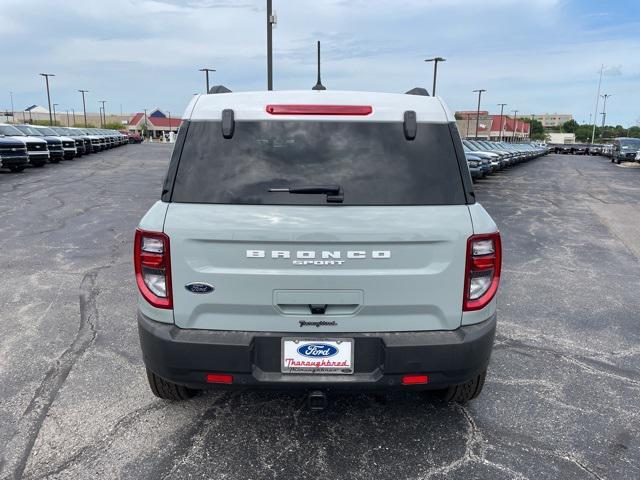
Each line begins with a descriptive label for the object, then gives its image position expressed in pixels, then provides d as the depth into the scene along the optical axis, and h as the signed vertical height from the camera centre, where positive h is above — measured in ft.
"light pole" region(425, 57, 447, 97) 132.46 +19.49
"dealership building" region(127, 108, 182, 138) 374.18 +6.58
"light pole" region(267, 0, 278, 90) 48.52 +9.22
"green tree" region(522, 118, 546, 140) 473.92 +7.85
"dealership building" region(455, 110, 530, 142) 357.24 +8.52
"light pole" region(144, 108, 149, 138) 365.63 +3.02
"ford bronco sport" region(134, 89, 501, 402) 8.24 -1.90
